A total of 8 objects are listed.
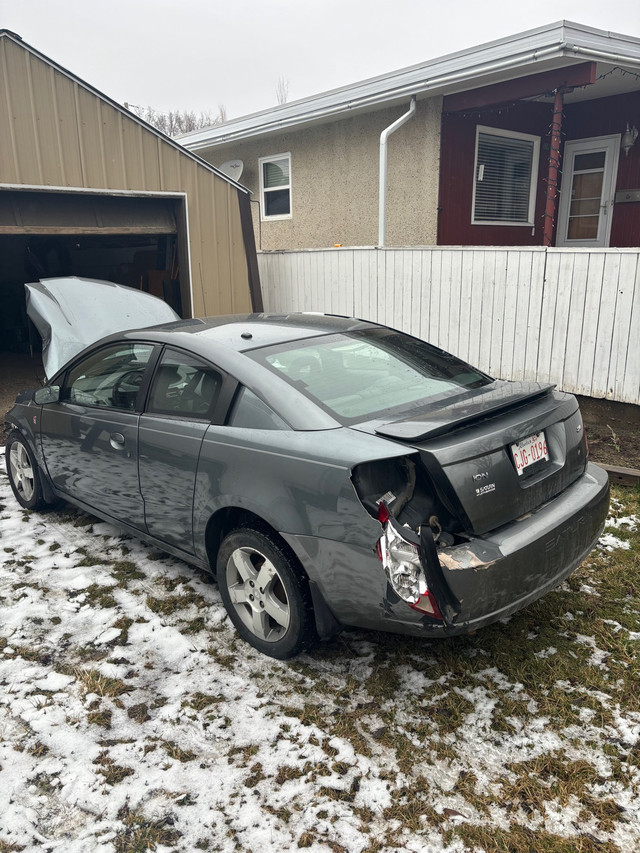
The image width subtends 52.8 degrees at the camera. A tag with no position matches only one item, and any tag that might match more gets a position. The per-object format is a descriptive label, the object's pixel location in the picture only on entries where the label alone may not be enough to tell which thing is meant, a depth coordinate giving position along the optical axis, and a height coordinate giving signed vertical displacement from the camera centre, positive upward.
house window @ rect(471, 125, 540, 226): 10.07 +1.04
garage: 7.12 +0.73
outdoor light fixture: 9.55 +1.51
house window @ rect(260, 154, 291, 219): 12.30 +1.12
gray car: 2.44 -0.96
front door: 10.07 +0.81
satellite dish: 12.84 +1.51
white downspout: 9.16 +1.00
